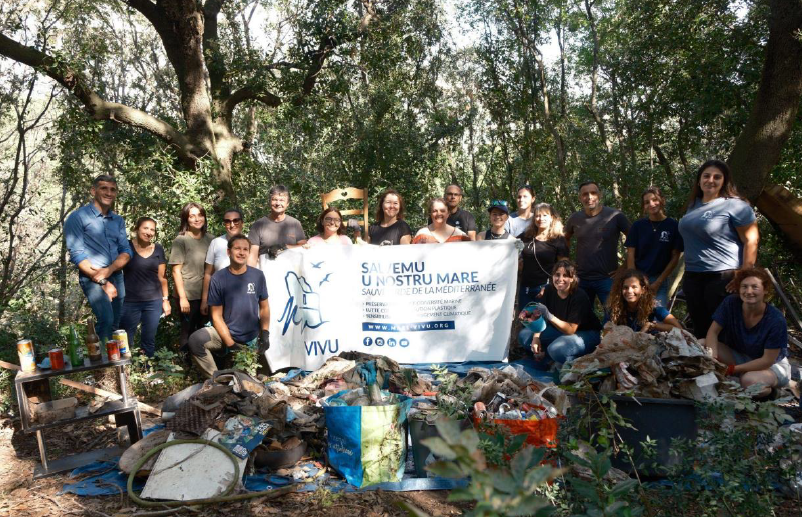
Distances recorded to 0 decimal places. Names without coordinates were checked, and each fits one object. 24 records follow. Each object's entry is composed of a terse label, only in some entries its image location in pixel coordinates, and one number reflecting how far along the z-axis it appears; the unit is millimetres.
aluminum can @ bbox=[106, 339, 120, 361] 4457
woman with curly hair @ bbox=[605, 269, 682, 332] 4941
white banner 6277
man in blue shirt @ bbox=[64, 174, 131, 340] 5762
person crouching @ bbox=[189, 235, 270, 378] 5500
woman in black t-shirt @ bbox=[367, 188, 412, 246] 6641
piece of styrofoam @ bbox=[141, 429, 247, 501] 3572
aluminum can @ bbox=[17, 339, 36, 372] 4305
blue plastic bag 3643
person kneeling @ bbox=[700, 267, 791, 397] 4207
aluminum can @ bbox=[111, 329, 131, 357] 4531
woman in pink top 6418
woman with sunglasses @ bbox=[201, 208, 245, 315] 6145
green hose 3488
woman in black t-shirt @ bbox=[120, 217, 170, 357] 6082
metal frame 4191
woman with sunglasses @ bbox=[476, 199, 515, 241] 6352
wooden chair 8156
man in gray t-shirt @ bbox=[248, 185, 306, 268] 6371
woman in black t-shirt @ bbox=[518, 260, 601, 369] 5336
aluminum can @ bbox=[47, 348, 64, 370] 4324
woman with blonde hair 6102
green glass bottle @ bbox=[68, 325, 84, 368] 4441
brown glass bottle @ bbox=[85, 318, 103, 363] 4551
